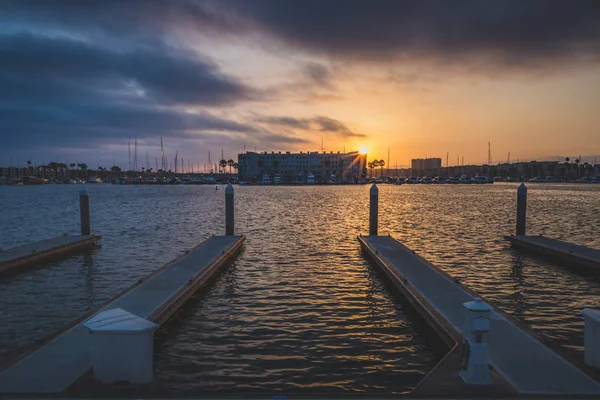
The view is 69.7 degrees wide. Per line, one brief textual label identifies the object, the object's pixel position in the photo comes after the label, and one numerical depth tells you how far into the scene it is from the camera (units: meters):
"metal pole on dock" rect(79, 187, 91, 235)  24.37
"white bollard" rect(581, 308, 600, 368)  6.67
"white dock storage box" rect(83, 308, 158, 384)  6.01
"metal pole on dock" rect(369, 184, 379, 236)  22.95
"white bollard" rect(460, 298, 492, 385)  6.13
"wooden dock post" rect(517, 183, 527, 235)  23.64
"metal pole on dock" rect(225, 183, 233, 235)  24.14
